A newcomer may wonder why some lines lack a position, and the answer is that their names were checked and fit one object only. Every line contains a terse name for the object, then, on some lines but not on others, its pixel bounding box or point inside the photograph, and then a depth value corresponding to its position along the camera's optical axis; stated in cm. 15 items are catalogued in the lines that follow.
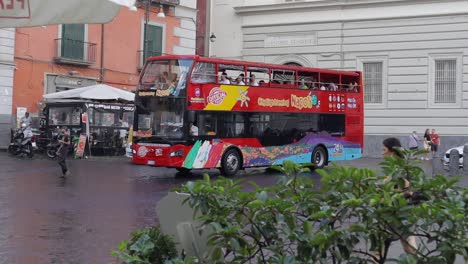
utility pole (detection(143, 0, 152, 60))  3017
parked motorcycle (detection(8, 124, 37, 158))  2392
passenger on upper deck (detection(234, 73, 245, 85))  1978
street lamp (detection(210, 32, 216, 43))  3636
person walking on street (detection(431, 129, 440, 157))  2942
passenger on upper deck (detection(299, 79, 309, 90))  2198
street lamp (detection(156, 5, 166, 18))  3031
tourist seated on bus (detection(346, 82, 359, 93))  2397
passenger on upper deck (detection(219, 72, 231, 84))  1932
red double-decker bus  1850
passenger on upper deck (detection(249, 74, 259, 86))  2025
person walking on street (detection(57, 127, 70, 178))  1761
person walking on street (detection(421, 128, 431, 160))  2954
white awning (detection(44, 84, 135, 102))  2537
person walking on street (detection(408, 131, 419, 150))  2903
